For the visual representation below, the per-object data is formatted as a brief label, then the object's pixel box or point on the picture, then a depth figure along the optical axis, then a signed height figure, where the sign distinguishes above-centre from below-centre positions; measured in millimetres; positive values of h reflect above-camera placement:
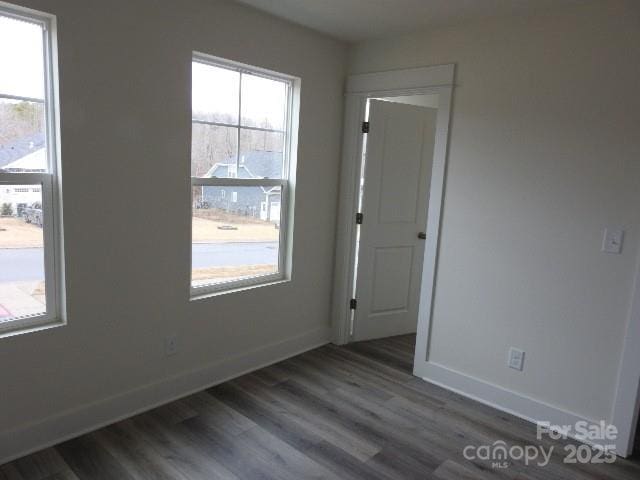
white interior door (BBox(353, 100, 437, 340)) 3643 -289
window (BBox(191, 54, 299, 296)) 2783 -9
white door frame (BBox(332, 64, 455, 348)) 3018 +93
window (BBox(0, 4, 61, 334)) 2004 -69
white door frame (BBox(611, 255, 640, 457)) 2371 -1016
